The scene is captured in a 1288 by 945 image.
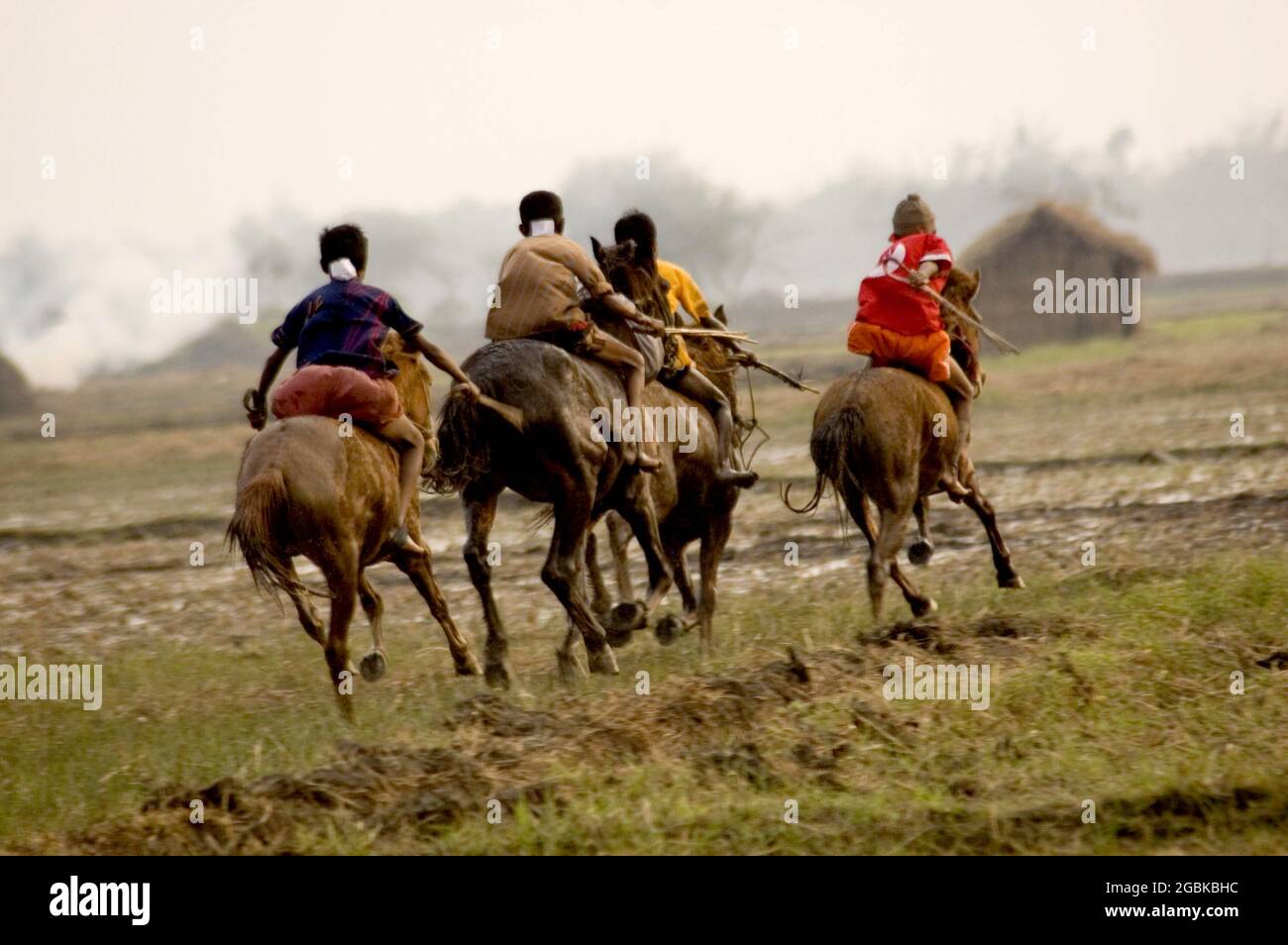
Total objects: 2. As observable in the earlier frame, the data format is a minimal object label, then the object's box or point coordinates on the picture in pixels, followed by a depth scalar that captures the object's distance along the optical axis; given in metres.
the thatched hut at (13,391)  39.28
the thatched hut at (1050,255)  38.47
